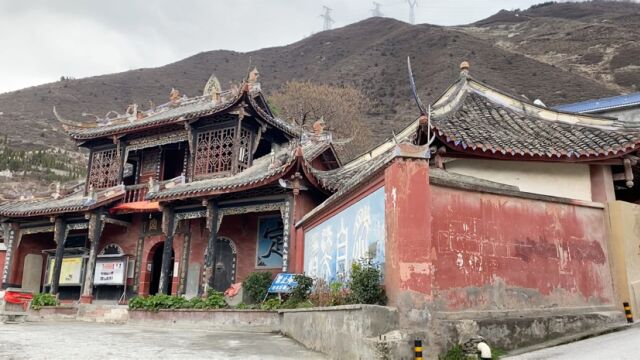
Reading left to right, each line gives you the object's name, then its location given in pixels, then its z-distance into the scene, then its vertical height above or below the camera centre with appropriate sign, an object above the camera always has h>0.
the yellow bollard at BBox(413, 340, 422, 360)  6.23 -0.62
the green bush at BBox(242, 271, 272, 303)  14.25 +0.23
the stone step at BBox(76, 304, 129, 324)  16.11 -0.70
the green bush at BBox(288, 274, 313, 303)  10.83 +0.10
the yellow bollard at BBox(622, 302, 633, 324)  8.80 -0.22
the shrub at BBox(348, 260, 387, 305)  6.86 +0.11
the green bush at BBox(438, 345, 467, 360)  6.58 -0.72
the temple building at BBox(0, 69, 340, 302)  16.36 +2.94
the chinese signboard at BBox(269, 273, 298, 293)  12.48 +0.23
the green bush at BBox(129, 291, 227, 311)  13.88 -0.27
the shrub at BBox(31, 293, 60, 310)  18.05 -0.36
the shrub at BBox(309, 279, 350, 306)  7.92 +0.01
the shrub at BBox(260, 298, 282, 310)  12.39 -0.25
